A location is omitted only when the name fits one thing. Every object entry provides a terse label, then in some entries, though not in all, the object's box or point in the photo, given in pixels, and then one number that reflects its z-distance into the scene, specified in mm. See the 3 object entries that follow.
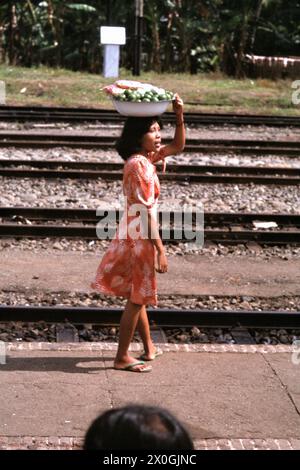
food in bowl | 11013
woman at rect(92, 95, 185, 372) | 11052
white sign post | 41668
